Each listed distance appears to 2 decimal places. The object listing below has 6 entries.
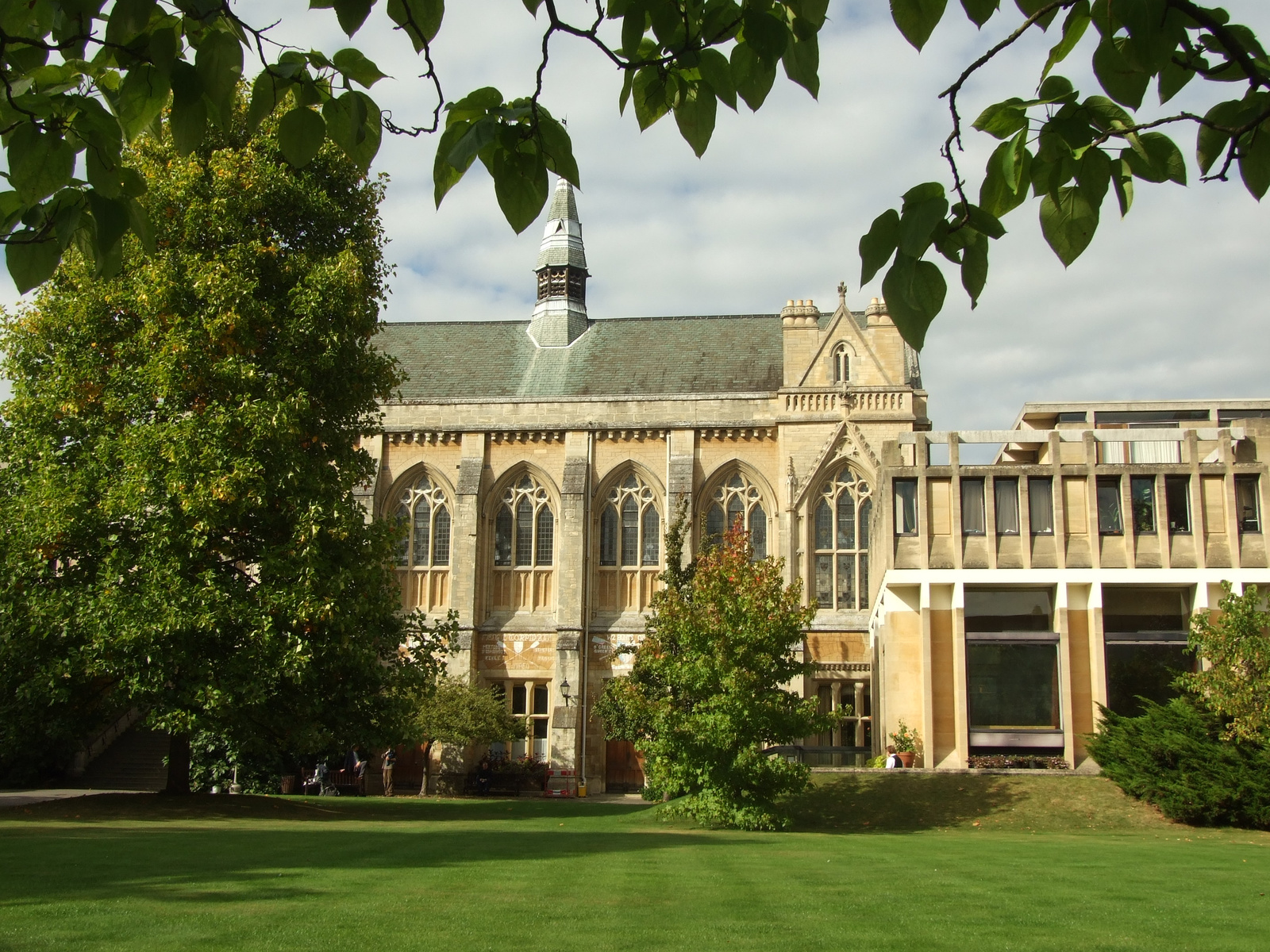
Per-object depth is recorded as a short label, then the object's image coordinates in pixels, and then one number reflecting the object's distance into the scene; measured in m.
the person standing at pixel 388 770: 37.56
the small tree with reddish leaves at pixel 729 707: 22.23
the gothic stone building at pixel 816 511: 28.88
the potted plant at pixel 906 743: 28.89
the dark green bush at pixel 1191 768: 22.55
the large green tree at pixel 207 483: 20.47
